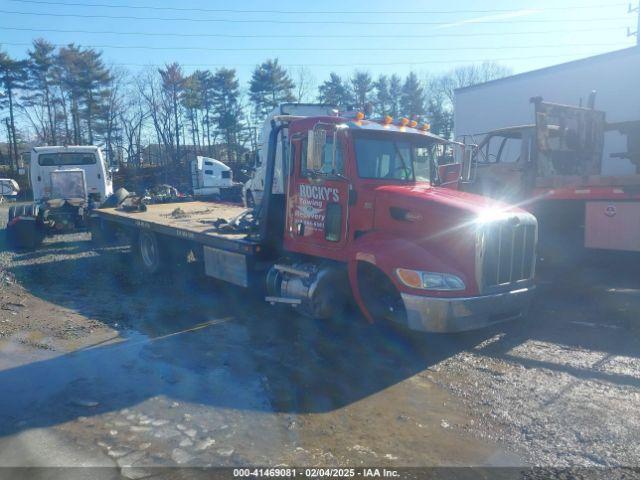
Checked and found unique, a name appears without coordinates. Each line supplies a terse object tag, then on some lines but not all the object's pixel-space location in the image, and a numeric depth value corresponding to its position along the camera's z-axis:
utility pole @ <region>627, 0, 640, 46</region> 22.27
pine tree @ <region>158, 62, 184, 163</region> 51.91
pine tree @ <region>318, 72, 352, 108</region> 47.88
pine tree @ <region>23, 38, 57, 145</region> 49.25
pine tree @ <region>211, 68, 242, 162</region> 51.31
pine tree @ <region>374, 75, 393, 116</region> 51.97
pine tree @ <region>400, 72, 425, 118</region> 51.31
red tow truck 5.95
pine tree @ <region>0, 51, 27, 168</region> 48.44
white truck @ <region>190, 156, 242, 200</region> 34.09
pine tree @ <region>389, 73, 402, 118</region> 52.22
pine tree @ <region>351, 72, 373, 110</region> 50.94
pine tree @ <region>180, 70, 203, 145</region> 51.19
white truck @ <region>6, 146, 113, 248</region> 14.25
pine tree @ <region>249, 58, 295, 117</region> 48.06
